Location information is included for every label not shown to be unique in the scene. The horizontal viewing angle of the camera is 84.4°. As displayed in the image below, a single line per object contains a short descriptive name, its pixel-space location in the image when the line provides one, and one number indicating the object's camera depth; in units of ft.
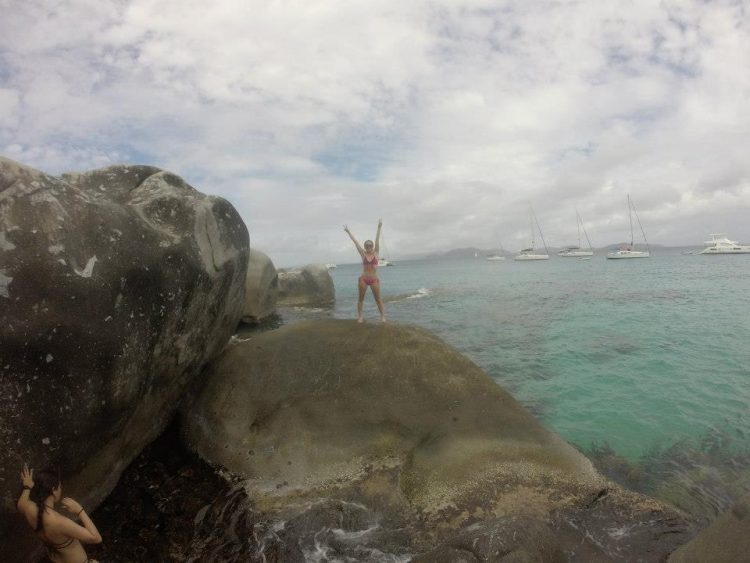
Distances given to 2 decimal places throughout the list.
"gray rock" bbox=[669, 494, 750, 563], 13.79
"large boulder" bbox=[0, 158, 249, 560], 15.15
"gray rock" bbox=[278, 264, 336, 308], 102.89
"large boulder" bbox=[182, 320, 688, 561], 19.07
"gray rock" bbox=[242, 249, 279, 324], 69.62
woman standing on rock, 38.91
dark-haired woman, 14.10
